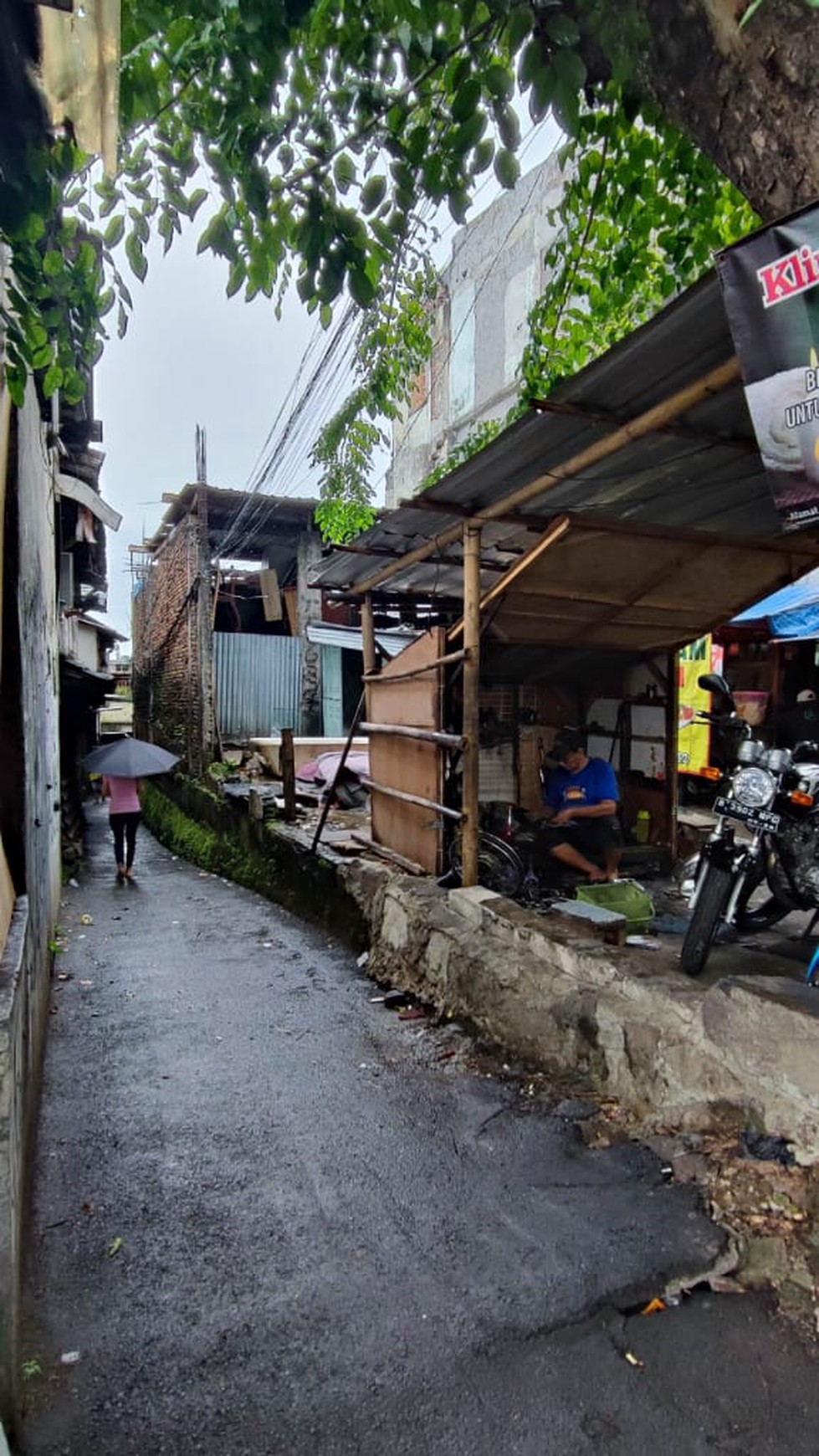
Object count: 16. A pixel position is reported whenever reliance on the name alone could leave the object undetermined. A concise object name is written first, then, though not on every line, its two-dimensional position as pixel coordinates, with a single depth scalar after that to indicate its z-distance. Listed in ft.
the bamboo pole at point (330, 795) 22.57
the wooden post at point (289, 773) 29.12
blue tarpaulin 28.04
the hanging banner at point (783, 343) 6.95
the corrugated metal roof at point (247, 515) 46.57
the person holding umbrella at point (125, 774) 31.89
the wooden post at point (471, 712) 15.55
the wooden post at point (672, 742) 23.32
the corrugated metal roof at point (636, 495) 10.04
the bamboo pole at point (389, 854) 19.27
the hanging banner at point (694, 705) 32.19
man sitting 21.33
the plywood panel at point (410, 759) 18.40
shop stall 11.12
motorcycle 12.64
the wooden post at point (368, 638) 22.20
